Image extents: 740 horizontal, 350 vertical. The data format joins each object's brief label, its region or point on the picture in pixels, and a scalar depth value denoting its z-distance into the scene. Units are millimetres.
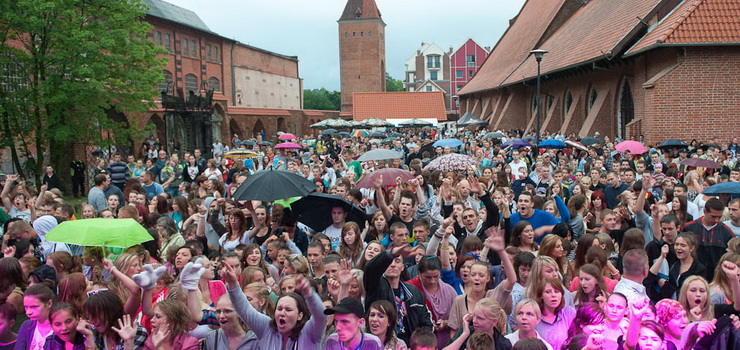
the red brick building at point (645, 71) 19828
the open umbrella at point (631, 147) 14805
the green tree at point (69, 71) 21547
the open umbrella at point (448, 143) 18381
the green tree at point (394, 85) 152375
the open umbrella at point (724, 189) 8789
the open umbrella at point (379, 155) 12682
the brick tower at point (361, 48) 79250
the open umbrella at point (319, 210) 8359
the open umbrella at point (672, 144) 16578
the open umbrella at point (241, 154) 19000
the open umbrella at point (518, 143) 19392
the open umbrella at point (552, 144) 18047
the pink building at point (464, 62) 103125
